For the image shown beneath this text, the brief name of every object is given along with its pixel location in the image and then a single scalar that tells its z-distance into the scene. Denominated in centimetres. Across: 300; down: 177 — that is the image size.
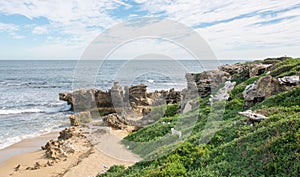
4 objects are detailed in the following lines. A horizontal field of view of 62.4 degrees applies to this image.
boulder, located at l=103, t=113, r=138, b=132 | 2025
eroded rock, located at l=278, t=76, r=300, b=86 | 1206
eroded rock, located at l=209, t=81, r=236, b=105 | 1698
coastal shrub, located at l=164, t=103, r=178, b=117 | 2011
